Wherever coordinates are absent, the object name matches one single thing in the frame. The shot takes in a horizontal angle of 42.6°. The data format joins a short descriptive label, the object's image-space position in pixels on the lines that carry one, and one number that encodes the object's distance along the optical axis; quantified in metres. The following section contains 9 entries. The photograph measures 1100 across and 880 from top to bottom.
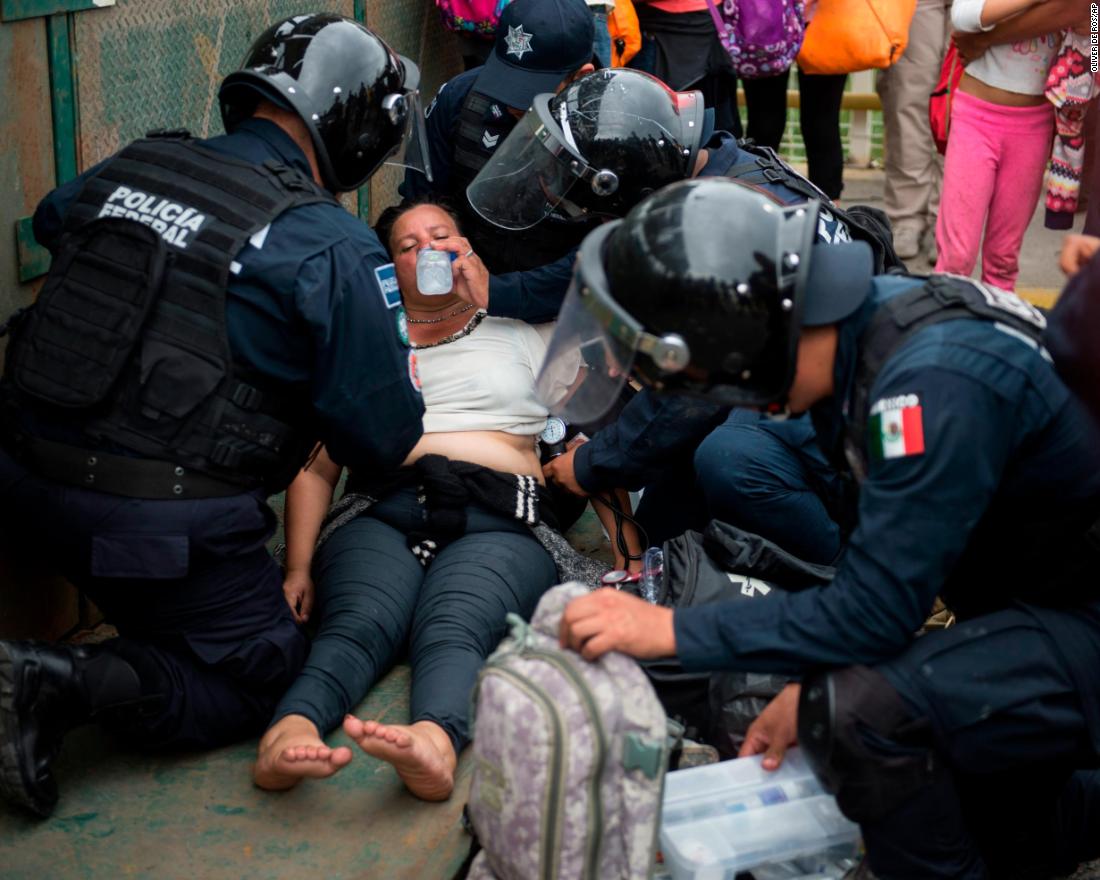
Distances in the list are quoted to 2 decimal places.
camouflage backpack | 2.30
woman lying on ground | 3.01
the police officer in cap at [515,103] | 4.04
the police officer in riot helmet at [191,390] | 2.79
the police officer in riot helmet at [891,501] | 2.26
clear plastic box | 2.57
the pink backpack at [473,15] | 5.17
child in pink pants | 5.14
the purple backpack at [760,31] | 5.43
